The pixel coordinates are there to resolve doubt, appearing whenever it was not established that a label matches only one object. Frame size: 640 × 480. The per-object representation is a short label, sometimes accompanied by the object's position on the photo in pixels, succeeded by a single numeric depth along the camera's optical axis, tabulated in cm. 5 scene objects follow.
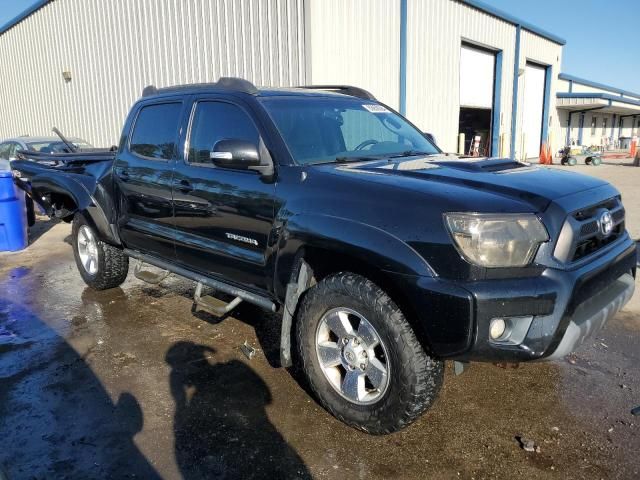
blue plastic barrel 778
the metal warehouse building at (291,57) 1083
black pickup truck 243
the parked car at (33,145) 1119
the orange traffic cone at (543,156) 2338
